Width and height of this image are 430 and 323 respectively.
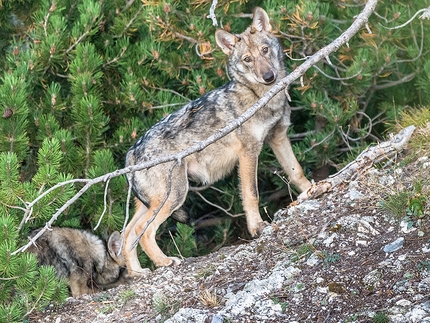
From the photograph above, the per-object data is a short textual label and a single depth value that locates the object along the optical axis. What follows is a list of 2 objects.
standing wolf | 14.77
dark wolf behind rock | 16.22
